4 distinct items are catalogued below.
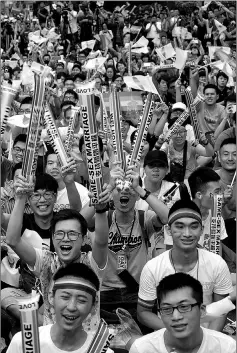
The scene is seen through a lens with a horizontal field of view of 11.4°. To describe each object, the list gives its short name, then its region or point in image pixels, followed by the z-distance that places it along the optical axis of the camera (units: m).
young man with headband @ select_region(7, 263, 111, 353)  5.50
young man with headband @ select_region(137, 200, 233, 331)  6.67
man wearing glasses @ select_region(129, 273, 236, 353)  5.41
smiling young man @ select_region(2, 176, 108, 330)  6.52
